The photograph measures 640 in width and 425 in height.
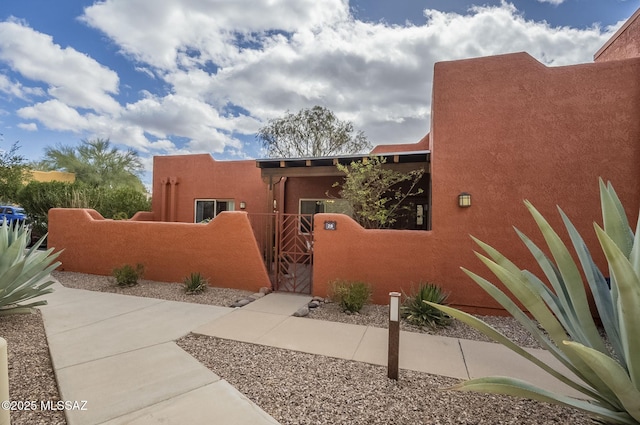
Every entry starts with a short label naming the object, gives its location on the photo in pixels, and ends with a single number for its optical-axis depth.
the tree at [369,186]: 7.42
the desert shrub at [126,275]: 7.16
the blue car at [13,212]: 15.10
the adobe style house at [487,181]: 5.27
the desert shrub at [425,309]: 5.01
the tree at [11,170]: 13.29
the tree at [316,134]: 20.70
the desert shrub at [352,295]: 5.58
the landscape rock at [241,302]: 6.01
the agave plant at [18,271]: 4.24
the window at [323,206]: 10.86
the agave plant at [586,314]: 1.42
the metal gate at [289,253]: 7.07
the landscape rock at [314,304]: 5.97
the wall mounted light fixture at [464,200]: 5.81
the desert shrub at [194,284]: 6.79
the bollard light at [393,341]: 3.26
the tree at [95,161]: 22.89
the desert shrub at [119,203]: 13.25
